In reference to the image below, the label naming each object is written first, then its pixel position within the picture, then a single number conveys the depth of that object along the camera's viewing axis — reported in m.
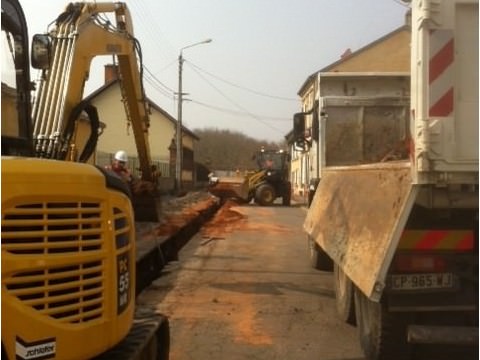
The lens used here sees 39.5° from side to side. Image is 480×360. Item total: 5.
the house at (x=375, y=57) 41.66
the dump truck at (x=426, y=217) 4.55
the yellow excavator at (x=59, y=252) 2.94
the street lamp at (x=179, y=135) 32.84
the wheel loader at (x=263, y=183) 33.00
